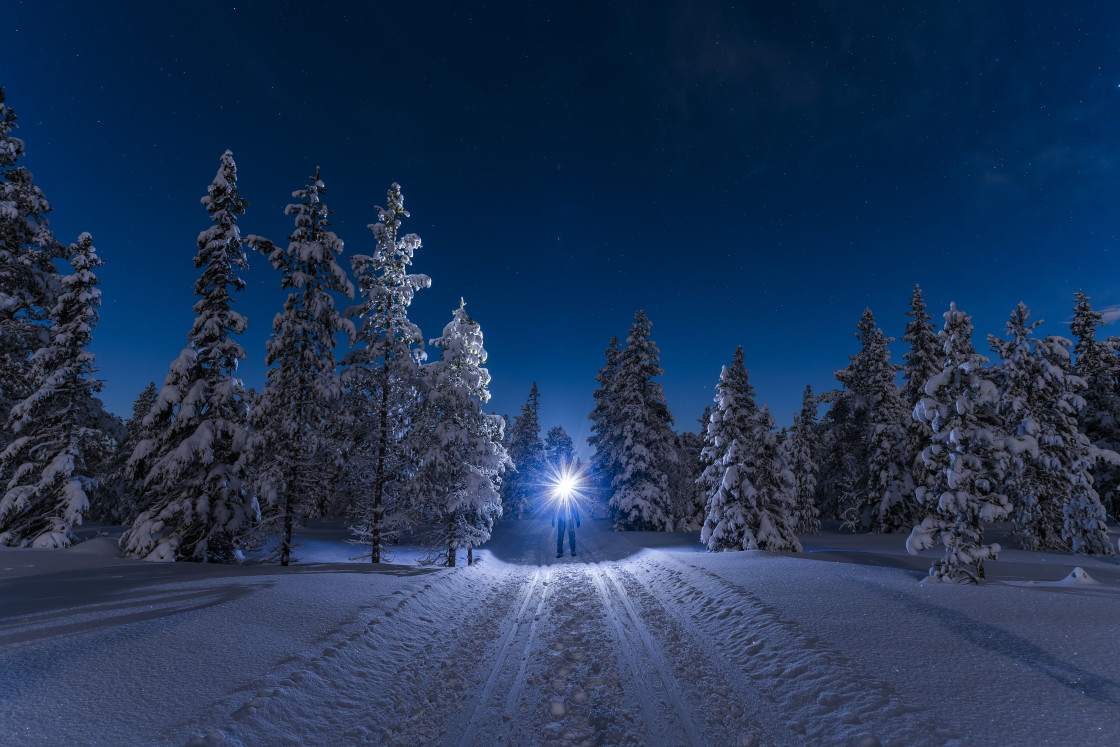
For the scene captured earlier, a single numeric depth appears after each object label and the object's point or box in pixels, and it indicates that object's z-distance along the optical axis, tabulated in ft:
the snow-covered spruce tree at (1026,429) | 72.43
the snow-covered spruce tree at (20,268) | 56.70
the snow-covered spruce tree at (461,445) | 53.31
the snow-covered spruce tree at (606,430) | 106.73
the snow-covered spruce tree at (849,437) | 108.06
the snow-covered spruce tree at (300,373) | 53.11
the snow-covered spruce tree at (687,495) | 113.09
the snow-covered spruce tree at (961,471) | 34.83
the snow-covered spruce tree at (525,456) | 189.06
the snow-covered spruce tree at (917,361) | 93.61
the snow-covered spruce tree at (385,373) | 56.39
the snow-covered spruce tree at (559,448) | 216.86
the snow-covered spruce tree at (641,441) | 98.53
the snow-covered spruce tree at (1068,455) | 66.90
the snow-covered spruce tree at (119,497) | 100.48
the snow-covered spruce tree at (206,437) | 51.47
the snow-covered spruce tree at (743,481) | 66.80
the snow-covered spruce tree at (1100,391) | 88.79
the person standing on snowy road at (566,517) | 69.82
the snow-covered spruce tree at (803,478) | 117.08
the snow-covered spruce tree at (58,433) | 55.47
